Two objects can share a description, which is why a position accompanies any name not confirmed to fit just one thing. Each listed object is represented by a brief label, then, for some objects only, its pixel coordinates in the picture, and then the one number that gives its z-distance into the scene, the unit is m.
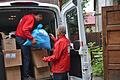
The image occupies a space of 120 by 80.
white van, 2.49
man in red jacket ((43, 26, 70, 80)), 2.83
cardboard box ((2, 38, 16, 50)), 2.94
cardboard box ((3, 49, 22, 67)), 2.89
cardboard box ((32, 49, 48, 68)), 2.97
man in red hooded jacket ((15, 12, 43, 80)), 2.95
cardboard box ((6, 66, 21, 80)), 2.94
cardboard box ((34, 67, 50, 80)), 3.01
